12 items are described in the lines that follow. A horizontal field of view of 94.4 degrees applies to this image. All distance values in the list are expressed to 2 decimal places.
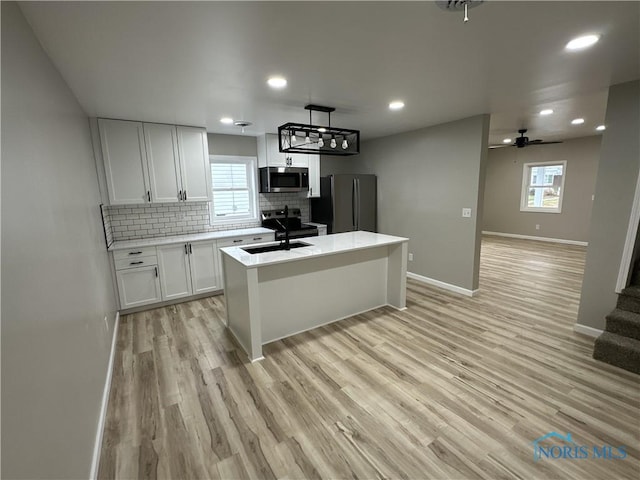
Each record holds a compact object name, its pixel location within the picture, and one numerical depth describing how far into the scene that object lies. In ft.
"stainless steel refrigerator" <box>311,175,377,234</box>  16.66
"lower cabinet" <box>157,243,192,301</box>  12.62
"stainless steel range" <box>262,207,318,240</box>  15.87
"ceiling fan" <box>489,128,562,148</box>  16.58
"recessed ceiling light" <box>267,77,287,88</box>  7.86
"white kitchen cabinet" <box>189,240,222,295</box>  13.32
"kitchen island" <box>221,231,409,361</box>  8.95
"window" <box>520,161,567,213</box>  23.84
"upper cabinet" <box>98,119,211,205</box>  11.75
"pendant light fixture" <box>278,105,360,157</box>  9.87
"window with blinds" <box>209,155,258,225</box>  15.48
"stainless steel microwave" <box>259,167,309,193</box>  15.33
